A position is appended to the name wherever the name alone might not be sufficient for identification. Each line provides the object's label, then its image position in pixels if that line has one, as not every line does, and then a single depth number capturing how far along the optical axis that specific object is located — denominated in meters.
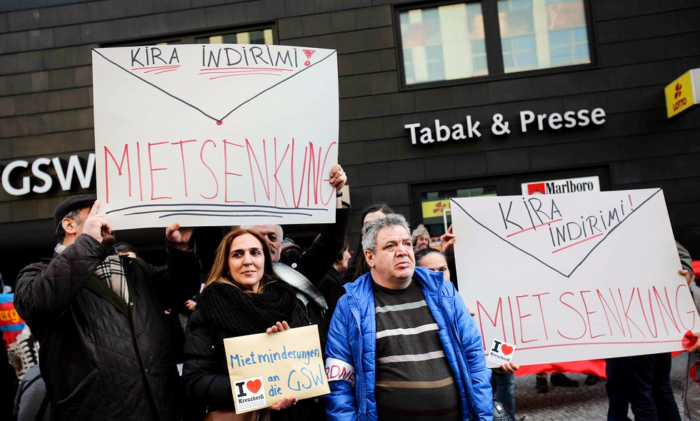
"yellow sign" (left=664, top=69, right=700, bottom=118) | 7.41
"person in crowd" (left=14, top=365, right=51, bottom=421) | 3.12
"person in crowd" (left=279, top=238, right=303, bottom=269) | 3.65
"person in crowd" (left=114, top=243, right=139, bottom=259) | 4.77
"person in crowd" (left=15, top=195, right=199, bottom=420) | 2.23
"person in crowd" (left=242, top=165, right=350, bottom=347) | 2.87
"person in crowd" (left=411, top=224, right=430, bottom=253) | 5.29
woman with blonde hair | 2.40
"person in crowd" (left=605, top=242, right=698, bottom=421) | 3.98
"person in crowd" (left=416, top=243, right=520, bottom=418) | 3.18
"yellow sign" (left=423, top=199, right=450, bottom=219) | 8.39
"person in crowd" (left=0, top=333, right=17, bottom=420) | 3.65
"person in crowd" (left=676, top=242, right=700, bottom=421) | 3.31
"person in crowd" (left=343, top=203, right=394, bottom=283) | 3.55
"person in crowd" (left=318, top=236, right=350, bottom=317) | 3.52
